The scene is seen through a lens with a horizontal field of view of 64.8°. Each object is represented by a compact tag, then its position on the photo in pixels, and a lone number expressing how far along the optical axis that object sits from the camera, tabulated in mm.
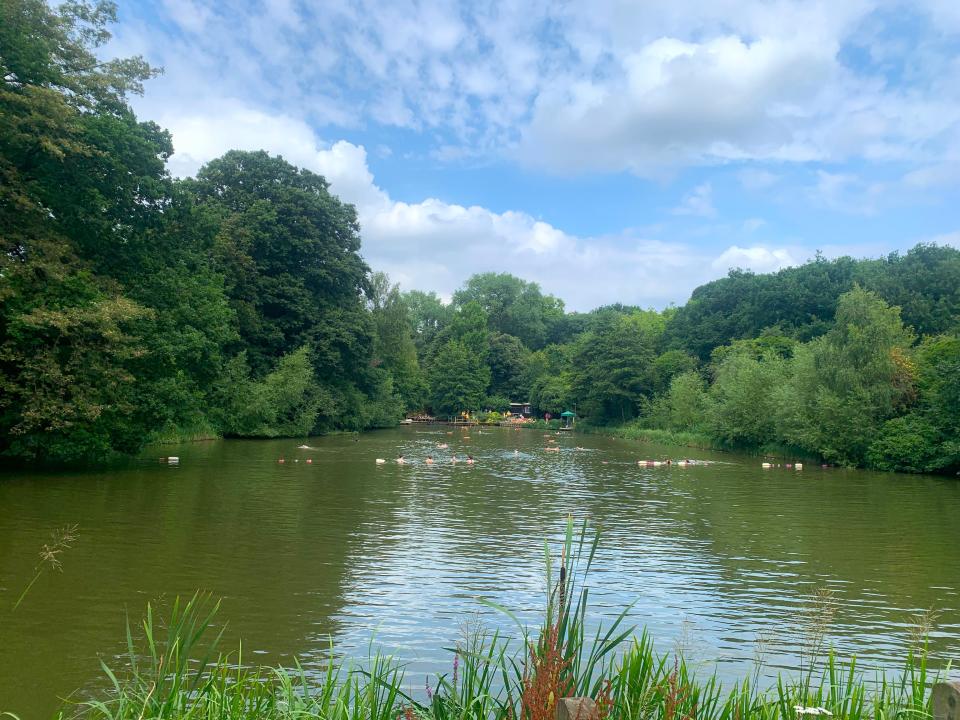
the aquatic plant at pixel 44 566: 9281
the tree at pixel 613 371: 59812
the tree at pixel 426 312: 105562
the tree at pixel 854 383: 30359
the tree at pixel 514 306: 106906
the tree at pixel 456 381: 78562
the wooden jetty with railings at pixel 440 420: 75688
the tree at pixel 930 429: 27312
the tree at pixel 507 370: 88062
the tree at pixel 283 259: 41875
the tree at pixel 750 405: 37156
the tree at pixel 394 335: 66312
